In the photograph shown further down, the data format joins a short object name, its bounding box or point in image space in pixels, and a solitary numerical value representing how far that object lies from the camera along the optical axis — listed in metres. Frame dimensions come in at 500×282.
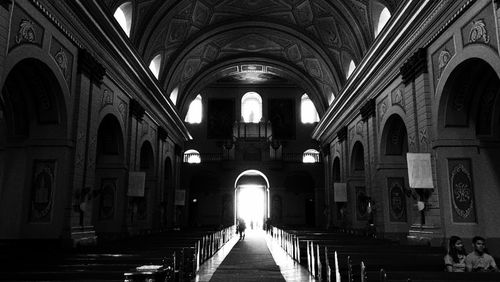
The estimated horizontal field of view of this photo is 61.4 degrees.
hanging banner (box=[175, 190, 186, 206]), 19.63
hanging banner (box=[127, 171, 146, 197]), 12.14
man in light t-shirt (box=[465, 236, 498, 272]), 5.31
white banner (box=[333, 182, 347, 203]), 16.23
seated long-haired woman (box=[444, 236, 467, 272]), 5.36
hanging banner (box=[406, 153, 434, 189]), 8.70
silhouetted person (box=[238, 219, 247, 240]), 19.78
